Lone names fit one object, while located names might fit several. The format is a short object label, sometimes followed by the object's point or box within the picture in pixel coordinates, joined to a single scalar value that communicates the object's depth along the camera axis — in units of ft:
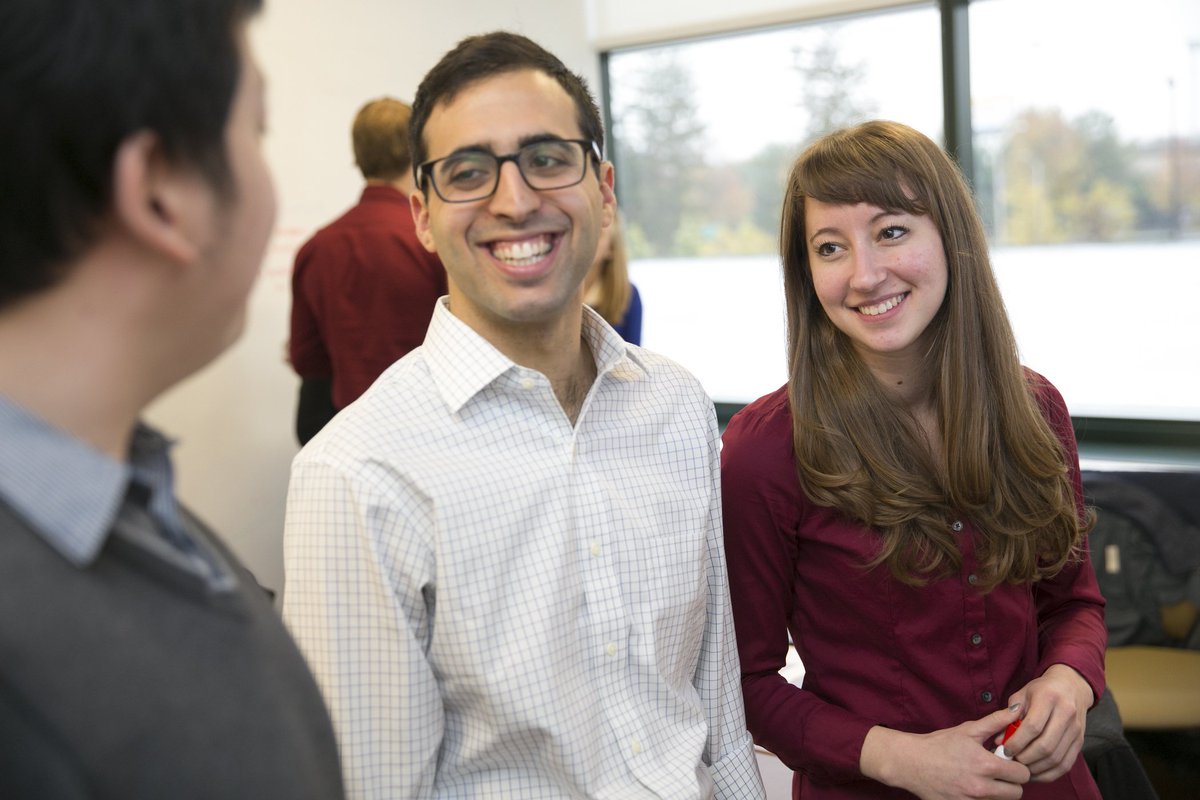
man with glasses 3.76
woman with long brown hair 4.92
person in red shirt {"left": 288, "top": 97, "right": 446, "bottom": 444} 9.92
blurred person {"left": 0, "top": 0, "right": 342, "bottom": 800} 1.75
